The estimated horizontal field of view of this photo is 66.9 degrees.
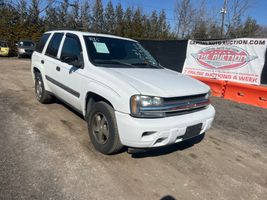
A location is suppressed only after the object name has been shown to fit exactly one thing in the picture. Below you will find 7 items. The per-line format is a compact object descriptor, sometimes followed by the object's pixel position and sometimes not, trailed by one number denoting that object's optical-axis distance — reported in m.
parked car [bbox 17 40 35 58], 17.07
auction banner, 6.72
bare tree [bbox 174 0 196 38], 27.93
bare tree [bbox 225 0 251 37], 22.74
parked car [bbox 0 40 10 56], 17.17
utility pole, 23.28
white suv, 2.58
